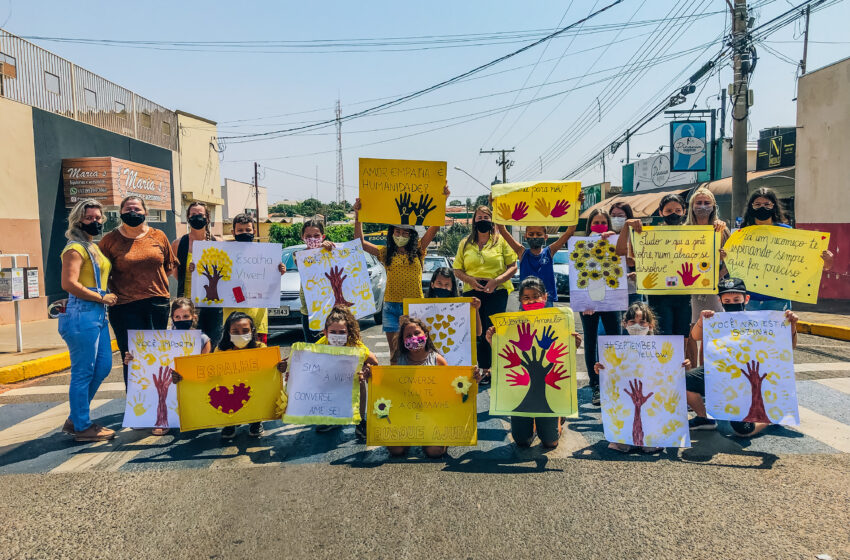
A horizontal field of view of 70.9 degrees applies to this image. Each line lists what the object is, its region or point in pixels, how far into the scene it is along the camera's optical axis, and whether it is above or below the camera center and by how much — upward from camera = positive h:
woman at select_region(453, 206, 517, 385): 5.74 -0.04
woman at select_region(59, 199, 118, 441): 4.73 -0.35
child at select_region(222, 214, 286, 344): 5.58 -0.02
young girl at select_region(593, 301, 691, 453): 4.82 -0.51
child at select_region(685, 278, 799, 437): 4.86 -0.96
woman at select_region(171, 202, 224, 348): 5.67 +0.04
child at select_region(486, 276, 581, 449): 4.64 -1.32
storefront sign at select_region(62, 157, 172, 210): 14.24 +2.19
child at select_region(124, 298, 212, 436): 5.26 -0.44
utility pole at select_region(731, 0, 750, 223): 13.09 +3.32
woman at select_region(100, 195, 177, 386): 5.07 -0.03
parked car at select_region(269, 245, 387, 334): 9.46 -0.65
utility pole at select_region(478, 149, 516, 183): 54.44 +8.85
